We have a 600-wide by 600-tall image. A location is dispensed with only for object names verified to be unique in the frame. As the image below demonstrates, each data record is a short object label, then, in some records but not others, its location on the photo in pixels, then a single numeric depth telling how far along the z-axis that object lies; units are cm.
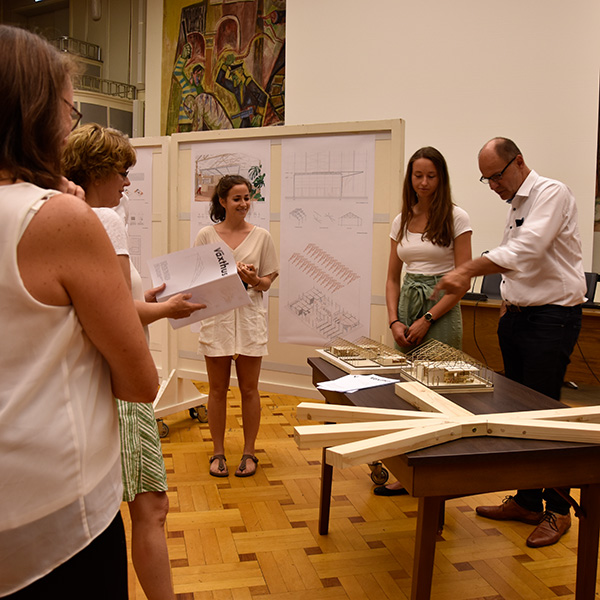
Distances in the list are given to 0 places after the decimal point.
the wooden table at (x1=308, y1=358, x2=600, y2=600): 171
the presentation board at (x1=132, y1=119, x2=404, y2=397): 462
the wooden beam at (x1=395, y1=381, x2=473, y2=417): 199
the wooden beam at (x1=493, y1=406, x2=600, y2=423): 194
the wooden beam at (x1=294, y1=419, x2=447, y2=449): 178
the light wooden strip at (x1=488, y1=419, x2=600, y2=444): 178
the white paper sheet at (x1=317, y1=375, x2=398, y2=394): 236
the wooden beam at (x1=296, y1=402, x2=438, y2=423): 196
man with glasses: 287
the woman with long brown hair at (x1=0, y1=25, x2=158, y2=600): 97
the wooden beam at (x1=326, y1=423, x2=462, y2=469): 161
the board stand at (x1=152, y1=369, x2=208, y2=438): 450
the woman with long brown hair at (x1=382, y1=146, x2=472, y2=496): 336
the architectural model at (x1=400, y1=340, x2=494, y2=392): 236
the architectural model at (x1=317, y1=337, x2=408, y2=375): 269
